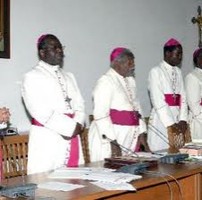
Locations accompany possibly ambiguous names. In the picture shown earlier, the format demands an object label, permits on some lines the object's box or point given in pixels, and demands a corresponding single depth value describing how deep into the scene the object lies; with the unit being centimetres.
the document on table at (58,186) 234
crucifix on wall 681
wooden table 226
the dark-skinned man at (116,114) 402
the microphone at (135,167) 272
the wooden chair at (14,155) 358
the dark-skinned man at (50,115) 355
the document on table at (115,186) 236
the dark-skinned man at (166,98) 485
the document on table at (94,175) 252
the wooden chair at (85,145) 421
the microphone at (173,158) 315
